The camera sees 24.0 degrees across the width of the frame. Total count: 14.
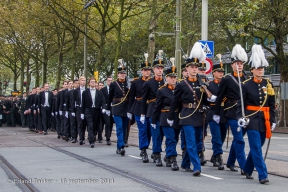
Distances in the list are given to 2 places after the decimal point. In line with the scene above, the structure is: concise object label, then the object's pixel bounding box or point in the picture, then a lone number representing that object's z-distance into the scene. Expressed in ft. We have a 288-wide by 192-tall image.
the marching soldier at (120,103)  53.11
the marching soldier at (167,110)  42.65
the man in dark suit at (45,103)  91.25
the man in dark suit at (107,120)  66.75
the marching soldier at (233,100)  38.93
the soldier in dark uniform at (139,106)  47.93
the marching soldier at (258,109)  35.63
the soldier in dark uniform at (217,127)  42.29
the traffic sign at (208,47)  71.46
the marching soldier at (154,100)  45.44
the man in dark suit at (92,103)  65.00
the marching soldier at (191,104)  39.33
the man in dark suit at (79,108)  66.64
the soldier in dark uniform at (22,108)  122.98
